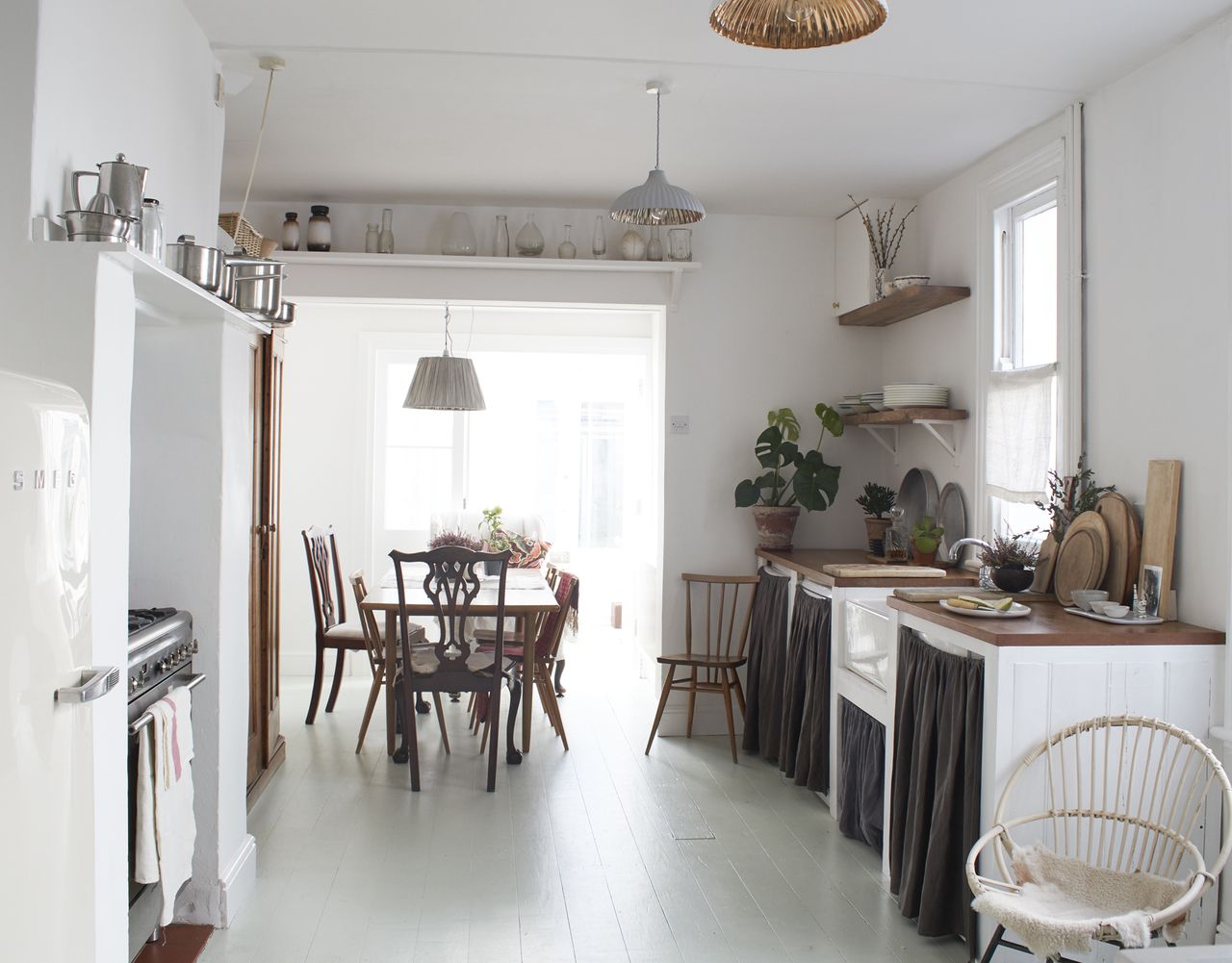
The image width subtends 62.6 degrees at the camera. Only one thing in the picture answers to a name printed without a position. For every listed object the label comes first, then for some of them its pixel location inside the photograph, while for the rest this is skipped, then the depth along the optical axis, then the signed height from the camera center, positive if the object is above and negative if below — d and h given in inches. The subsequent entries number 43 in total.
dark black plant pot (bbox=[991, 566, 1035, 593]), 130.3 -11.7
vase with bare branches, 188.9 +46.0
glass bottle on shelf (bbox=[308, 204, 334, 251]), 189.9 +46.8
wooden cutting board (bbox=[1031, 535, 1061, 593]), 135.3 -10.5
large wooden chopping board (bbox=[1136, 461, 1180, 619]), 116.9 -3.7
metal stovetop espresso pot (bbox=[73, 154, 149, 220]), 82.3 +23.9
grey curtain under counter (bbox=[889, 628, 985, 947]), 108.4 -33.6
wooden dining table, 173.5 -22.1
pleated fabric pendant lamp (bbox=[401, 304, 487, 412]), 221.8 +20.6
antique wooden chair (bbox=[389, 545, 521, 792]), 163.9 -29.6
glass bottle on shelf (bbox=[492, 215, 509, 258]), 194.5 +46.4
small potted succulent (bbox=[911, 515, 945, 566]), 166.7 -9.0
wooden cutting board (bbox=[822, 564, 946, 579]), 151.7 -13.0
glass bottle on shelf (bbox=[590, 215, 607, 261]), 198.8 +47.9
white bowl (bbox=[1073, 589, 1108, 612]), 118.0 -12.8
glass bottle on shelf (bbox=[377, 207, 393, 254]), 192.9 +46.7
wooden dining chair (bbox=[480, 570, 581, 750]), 190.9 -32.5
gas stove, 94.8 -17.1
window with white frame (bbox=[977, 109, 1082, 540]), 138.2 +22.9
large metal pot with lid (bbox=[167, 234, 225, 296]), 98.0 +21.1
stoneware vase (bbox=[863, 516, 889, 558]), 187.9 -9.0
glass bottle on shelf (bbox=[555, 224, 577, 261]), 196.2 +44.9
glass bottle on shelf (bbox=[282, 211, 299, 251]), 191.0 +46.3
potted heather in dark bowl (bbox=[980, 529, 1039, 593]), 130.5 -10.1
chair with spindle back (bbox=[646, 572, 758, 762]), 186.5 -32.2
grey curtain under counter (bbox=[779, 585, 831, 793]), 160.7 -35.2
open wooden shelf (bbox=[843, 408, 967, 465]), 168.9 +11.6
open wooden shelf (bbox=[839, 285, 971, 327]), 165.6 +32.1
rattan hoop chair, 86.3 -34.8
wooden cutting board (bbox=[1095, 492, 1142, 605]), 123.0 -7.1
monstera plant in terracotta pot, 193.2 +0.6
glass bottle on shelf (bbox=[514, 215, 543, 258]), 193.9 +46.2
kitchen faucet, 135.1 -11.6
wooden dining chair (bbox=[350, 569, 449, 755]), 188.9 -32.4
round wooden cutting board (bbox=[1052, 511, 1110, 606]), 125.5 -8.8
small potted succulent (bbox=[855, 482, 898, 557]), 188.5 -4.9
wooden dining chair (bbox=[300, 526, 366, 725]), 202.5 -29.7
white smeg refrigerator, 56.9 -12.5
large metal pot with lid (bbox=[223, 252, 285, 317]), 114.3 +22.2
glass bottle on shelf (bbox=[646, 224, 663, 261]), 200.7 +46.7
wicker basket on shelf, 141.6 +35.4
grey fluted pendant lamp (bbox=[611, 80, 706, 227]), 139.9 +39.3
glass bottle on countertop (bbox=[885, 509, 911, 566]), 172.7 -9.5
